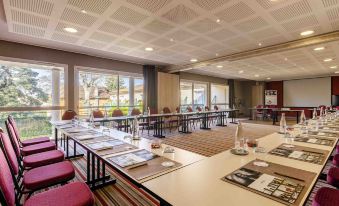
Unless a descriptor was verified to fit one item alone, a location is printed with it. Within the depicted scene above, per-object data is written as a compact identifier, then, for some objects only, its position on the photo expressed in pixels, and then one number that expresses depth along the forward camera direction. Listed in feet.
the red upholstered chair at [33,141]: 10.09
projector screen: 35.68
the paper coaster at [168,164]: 4.28
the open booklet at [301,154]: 4.67
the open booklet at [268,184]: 2.89
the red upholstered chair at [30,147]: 7.55
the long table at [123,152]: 3.85
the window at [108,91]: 19.95
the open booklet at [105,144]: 5.96
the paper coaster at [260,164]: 4.20
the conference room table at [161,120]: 17.19
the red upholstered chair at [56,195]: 3.92
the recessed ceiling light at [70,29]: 11.68
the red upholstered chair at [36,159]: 6.98
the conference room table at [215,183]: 2.80
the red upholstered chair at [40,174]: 5.34
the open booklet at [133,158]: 4.48
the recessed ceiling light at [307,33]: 12.32
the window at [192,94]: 32.30
